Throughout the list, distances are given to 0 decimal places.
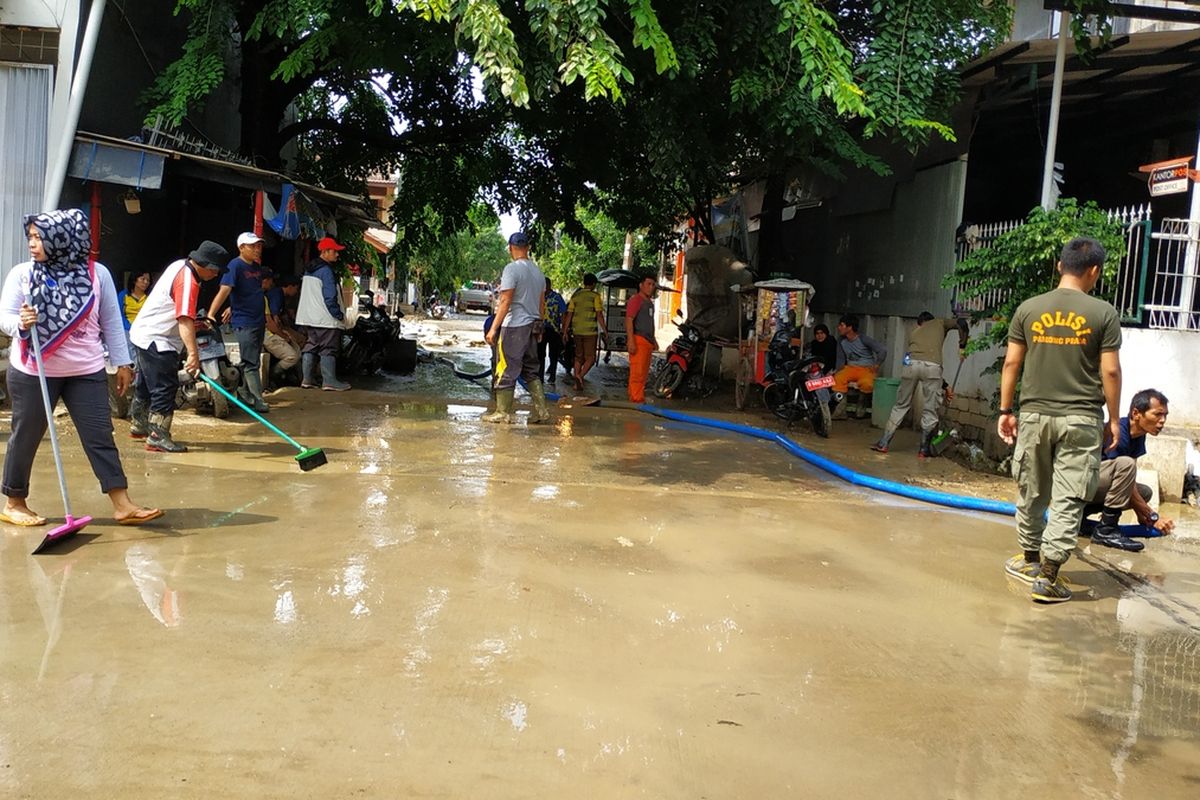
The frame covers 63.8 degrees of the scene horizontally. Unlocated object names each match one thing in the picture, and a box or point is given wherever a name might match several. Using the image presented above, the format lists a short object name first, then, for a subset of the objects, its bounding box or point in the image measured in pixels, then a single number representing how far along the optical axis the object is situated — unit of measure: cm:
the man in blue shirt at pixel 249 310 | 959
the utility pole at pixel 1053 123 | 954
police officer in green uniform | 492
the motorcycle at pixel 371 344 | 1409
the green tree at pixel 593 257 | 3400
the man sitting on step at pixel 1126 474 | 602
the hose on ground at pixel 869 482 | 703
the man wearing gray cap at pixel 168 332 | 711
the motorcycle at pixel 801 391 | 1045
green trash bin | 1113
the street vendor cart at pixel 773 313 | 1259
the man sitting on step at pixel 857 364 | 1219
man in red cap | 1154
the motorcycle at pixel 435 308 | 4125
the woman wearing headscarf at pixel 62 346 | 495
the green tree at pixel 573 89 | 767
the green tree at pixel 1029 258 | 793
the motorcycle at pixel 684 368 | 1376
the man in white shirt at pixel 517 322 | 940
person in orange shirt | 1244
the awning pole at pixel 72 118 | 917
